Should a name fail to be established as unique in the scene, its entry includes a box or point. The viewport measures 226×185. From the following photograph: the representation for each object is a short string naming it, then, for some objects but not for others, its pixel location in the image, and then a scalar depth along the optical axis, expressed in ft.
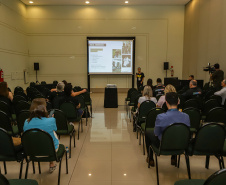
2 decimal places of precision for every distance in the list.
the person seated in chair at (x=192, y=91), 19.05
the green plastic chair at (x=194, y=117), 11.82
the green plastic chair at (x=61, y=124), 11.96
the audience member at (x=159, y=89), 21.85
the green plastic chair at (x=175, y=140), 8.87
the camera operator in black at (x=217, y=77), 24.58
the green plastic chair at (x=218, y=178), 4.75
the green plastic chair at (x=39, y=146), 8.25
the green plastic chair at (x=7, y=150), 8.20
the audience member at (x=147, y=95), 15.67
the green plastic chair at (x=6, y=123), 11.35
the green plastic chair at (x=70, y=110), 14.90
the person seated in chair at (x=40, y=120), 8.98
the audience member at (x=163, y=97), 13.79
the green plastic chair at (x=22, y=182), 6.90
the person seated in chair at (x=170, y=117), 9.30
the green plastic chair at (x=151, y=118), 12.16
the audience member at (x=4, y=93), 15.17
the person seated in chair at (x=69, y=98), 15.91
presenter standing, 37.81
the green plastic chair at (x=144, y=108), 14.79
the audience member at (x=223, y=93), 16.93
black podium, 27.73
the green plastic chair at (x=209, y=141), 8.75
